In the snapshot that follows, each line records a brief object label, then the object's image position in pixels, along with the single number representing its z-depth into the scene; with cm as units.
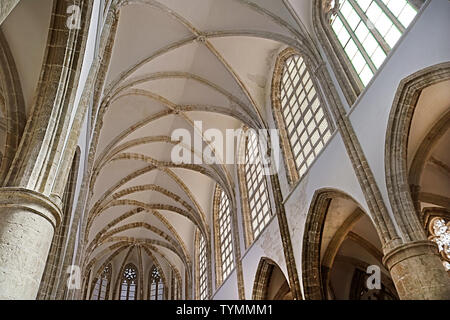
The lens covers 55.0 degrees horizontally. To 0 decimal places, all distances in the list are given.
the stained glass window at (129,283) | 2273
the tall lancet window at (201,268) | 1786
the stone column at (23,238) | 372
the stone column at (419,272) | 625
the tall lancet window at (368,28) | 832
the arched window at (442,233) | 1043
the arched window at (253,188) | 1326
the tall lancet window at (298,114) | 1062
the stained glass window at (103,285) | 2213
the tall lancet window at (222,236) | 1569
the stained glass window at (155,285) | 2275
